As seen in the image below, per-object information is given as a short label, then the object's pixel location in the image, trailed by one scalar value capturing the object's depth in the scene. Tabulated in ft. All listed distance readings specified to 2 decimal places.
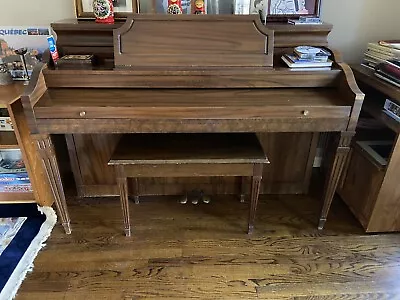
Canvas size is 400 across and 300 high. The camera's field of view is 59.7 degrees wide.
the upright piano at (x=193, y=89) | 4.89
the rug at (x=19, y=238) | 5.16
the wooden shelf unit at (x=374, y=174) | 5.41
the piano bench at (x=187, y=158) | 5.19
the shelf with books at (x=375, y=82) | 5.21
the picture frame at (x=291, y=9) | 5.93
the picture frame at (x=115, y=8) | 5.82
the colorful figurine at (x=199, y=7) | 5.61
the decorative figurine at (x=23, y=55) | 6.11
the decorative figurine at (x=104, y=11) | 5.48
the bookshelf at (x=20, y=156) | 5.63
